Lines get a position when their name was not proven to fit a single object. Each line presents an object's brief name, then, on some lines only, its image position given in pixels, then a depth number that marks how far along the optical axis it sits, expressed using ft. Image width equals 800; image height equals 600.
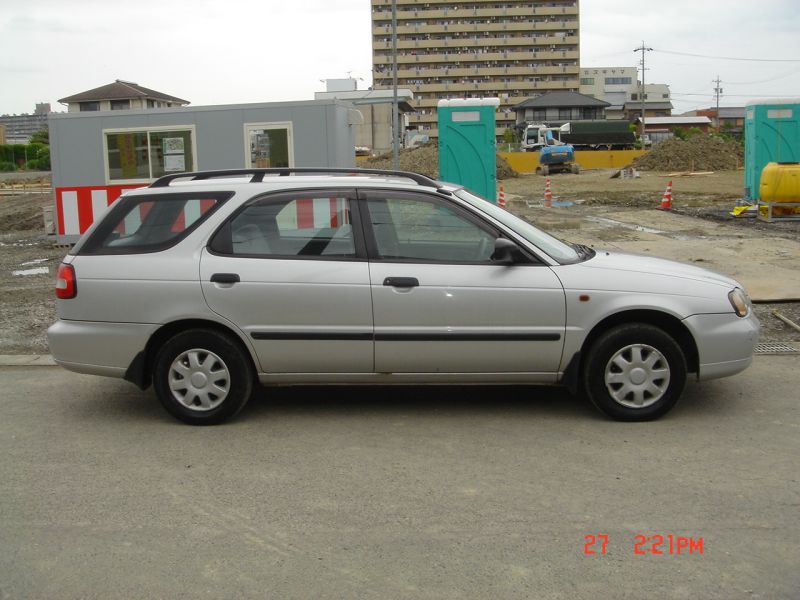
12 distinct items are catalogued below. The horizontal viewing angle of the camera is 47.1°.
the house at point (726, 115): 444.23
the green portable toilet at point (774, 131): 70.90
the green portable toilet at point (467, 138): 55.98
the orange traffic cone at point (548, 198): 91.58
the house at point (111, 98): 285.23
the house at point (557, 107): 352.08
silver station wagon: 19.33
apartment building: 382.01
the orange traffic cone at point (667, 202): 79.56
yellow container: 64.69
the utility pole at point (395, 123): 55.21
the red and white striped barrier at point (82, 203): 53.98
